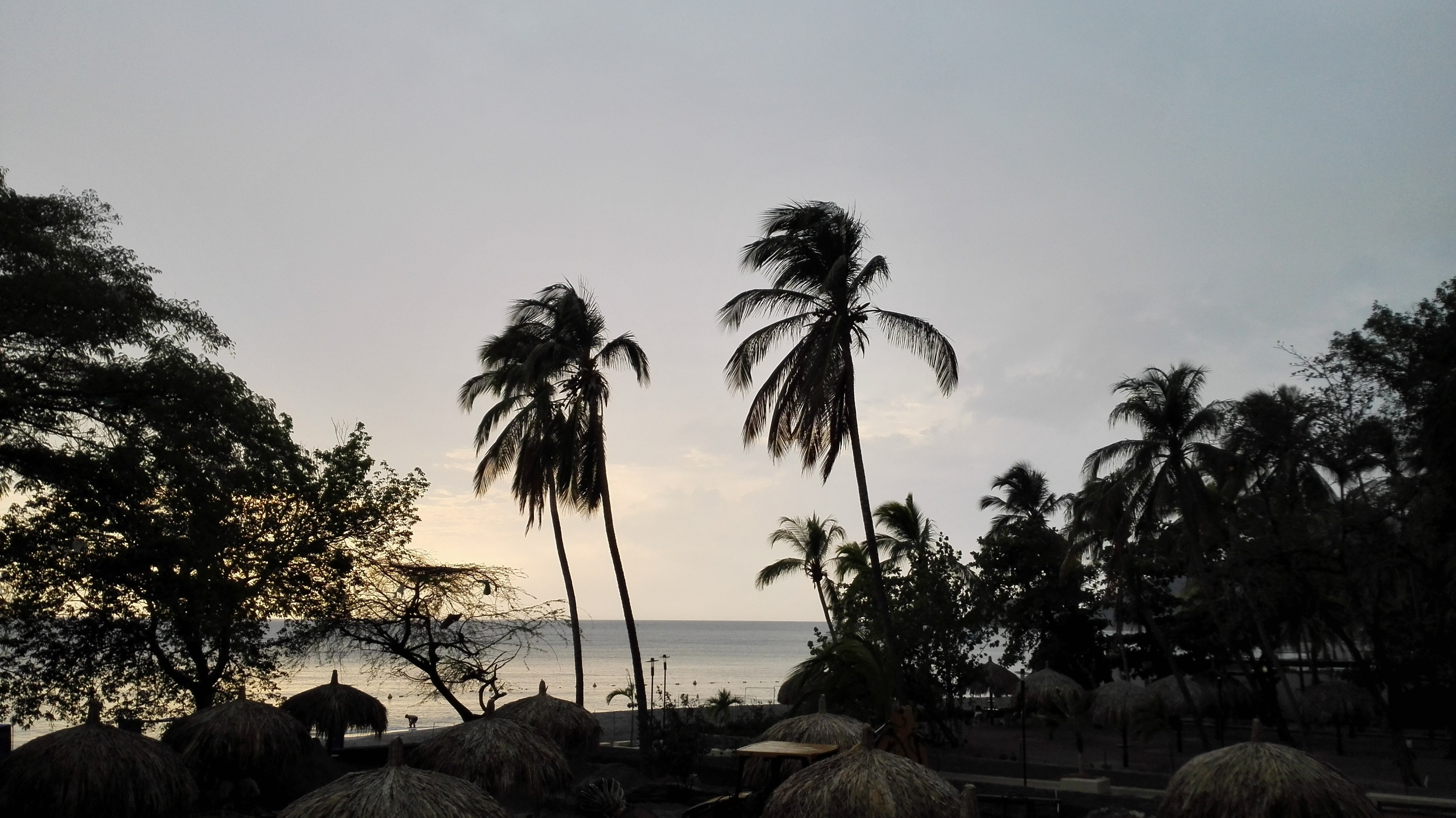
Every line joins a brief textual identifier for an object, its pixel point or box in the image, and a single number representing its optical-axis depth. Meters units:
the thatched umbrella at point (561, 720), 17.78
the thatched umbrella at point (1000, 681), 36.69
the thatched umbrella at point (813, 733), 14.47
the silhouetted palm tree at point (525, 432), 23.31
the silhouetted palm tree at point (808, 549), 39.22
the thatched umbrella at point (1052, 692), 30.56
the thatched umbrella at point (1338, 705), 27.08
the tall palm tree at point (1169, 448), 24.59
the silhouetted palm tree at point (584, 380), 22.73
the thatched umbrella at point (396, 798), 9.34
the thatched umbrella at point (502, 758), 13.65
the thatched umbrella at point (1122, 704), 25.81
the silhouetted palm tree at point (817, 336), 19.02
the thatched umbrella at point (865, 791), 9.95
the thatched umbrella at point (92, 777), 11.95
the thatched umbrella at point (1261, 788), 10.54
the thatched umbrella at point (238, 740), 14.54
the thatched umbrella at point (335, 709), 18.64
